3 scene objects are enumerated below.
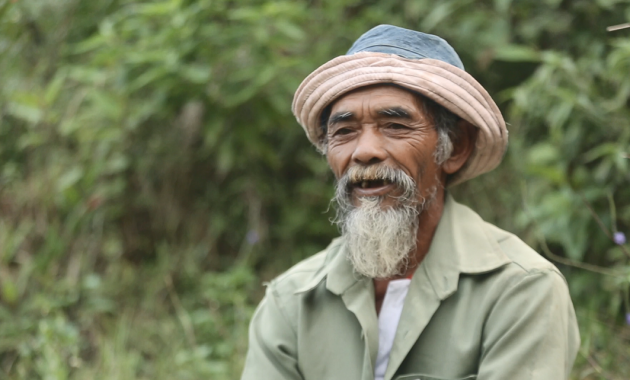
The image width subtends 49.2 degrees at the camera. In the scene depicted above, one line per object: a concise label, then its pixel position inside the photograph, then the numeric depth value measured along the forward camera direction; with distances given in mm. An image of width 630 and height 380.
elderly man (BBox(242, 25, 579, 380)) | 2232
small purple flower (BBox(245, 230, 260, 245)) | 5016
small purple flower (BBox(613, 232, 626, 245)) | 2610
